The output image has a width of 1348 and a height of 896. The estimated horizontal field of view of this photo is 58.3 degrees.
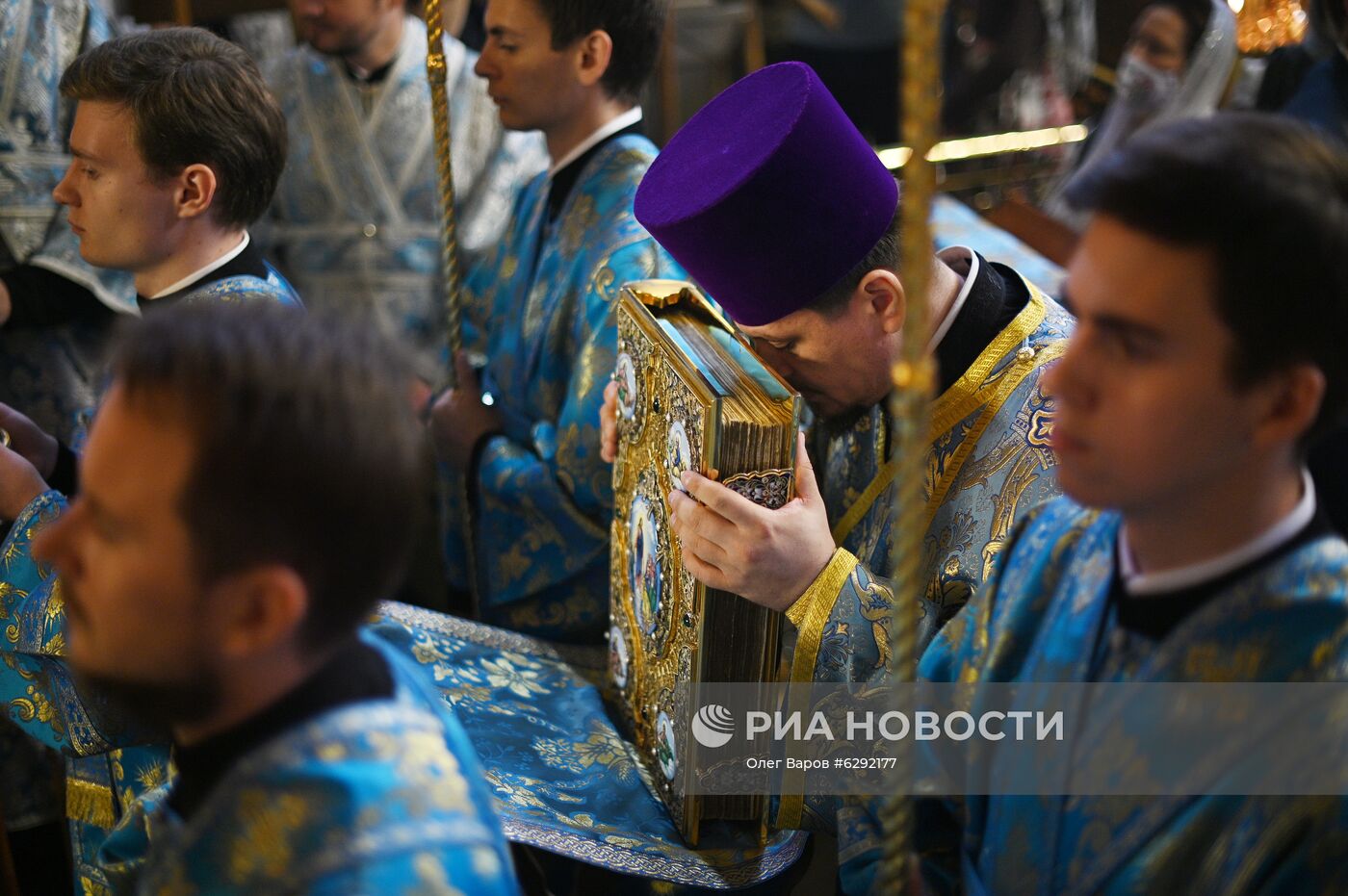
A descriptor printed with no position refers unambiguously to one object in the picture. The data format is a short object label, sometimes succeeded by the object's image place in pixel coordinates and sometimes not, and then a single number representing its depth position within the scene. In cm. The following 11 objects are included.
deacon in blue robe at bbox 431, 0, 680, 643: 226
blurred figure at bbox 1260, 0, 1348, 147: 228
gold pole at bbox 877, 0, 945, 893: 79
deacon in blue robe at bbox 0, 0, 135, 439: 243
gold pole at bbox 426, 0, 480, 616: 203
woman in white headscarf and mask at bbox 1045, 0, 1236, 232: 383
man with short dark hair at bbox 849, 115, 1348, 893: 87
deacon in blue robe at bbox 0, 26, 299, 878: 164
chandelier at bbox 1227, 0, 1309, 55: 265
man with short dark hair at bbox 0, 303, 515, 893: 85
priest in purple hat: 144
